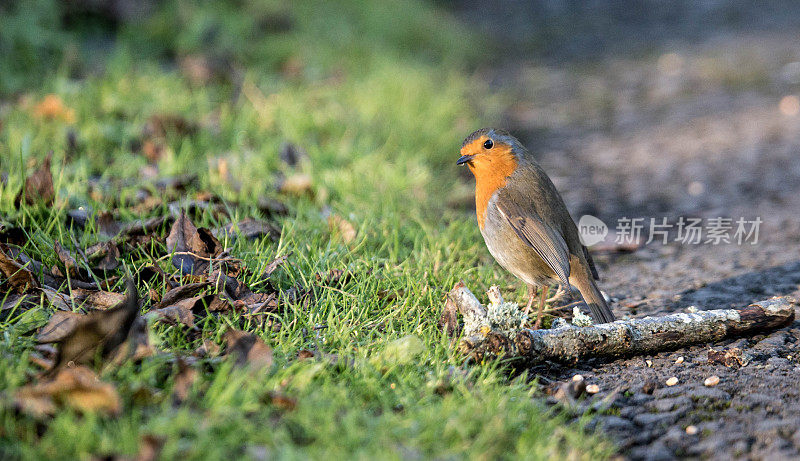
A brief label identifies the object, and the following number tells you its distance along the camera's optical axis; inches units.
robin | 239.0
